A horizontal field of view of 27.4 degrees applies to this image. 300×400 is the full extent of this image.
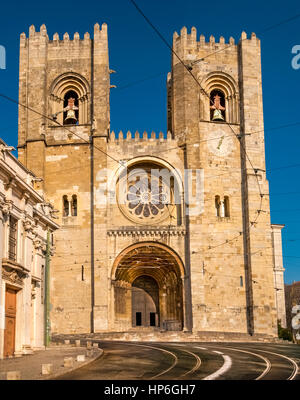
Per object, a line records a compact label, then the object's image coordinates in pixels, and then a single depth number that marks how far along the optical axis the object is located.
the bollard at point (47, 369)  14.57
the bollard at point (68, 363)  16.32
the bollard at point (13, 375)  13.21
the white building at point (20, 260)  20.20
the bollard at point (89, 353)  20.32
